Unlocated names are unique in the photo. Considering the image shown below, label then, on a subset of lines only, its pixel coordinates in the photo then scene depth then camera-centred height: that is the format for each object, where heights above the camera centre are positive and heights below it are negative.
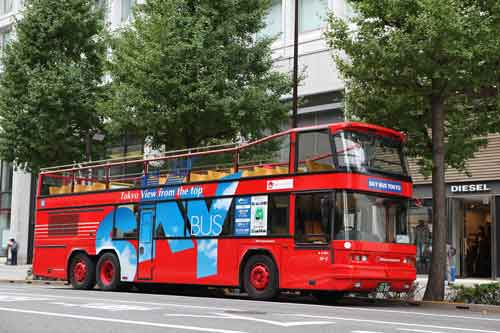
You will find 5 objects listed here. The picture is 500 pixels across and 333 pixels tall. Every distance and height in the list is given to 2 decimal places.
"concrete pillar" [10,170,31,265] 44.94 +1.87
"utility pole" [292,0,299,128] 22.36 +4.95
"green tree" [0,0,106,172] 29.19 +5.91
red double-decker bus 16.28 +0.73
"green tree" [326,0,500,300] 16.70 +3.96
